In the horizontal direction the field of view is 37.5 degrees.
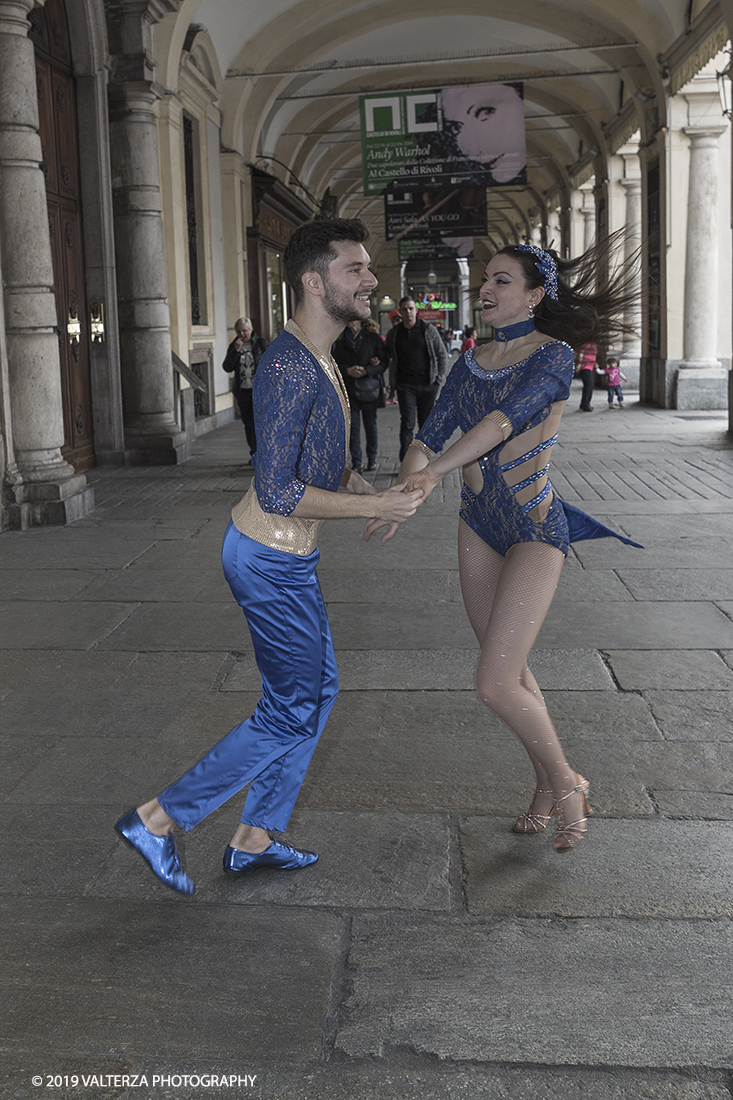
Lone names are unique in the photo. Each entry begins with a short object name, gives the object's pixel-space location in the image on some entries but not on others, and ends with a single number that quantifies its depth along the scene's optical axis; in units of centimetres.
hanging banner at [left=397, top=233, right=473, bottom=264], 3222
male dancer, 267
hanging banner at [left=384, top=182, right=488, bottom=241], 2023
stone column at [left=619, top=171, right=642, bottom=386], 2277
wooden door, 1039
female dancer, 298
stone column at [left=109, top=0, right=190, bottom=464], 1153
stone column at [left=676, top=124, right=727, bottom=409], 1723
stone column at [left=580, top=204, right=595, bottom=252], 2908
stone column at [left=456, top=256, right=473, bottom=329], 6444
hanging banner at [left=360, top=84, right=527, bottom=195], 1717
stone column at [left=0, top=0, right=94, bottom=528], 809
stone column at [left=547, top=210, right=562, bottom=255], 3284
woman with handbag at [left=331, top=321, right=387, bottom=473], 1055
